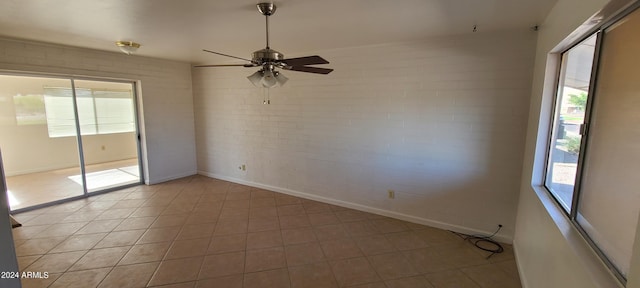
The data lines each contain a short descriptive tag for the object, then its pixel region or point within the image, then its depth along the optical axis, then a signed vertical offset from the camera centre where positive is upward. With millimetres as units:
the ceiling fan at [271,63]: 2076 +429
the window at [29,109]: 4891 +85
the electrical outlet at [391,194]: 3657 -1067
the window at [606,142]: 1147 -121
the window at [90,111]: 4395 +57
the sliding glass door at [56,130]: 4336 -312
